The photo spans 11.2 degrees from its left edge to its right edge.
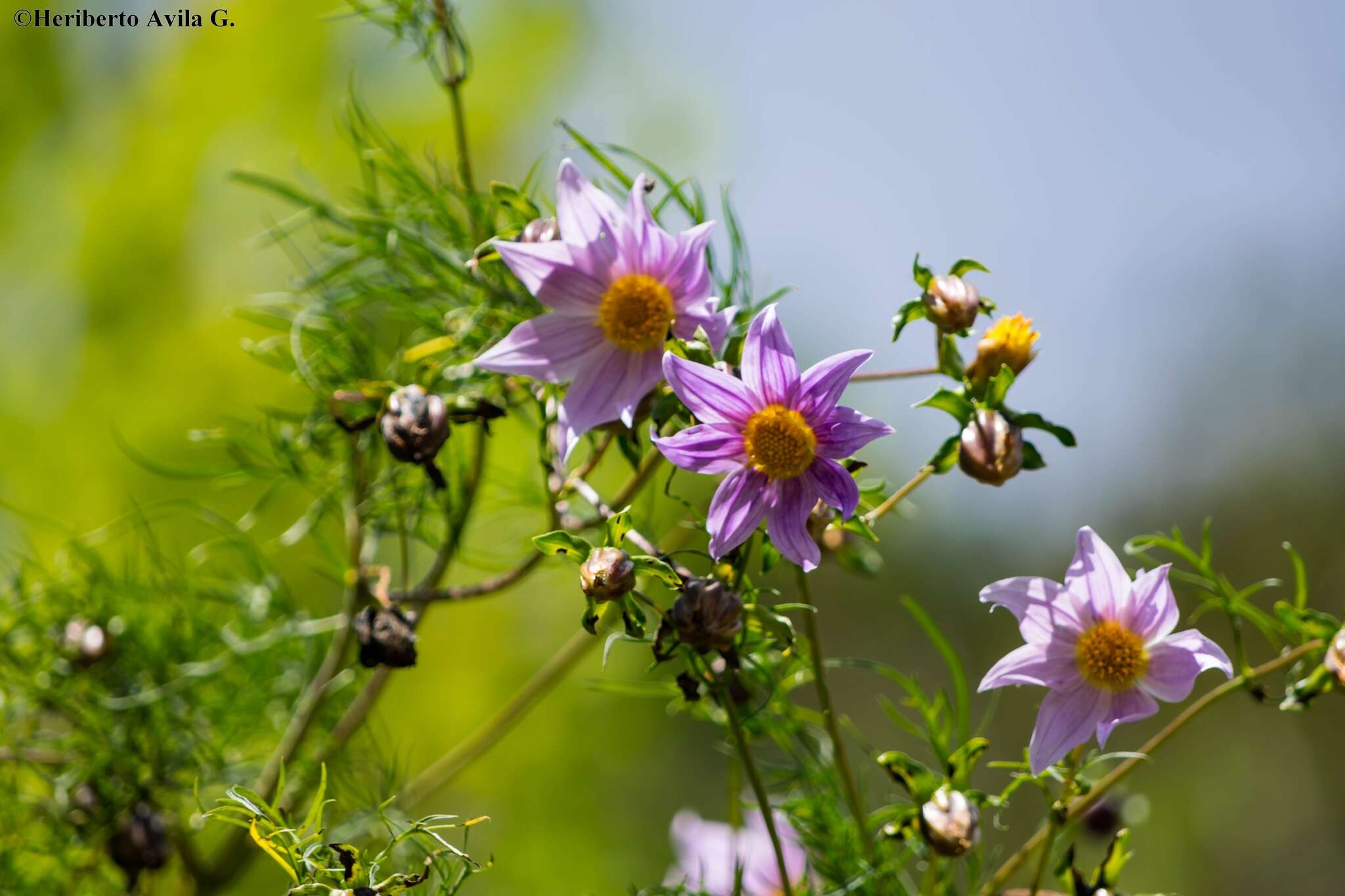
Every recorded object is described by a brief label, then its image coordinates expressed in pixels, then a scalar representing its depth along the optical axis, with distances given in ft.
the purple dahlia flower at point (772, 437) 5.93
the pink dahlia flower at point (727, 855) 6.49
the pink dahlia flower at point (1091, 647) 5.95
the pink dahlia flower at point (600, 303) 6.05
